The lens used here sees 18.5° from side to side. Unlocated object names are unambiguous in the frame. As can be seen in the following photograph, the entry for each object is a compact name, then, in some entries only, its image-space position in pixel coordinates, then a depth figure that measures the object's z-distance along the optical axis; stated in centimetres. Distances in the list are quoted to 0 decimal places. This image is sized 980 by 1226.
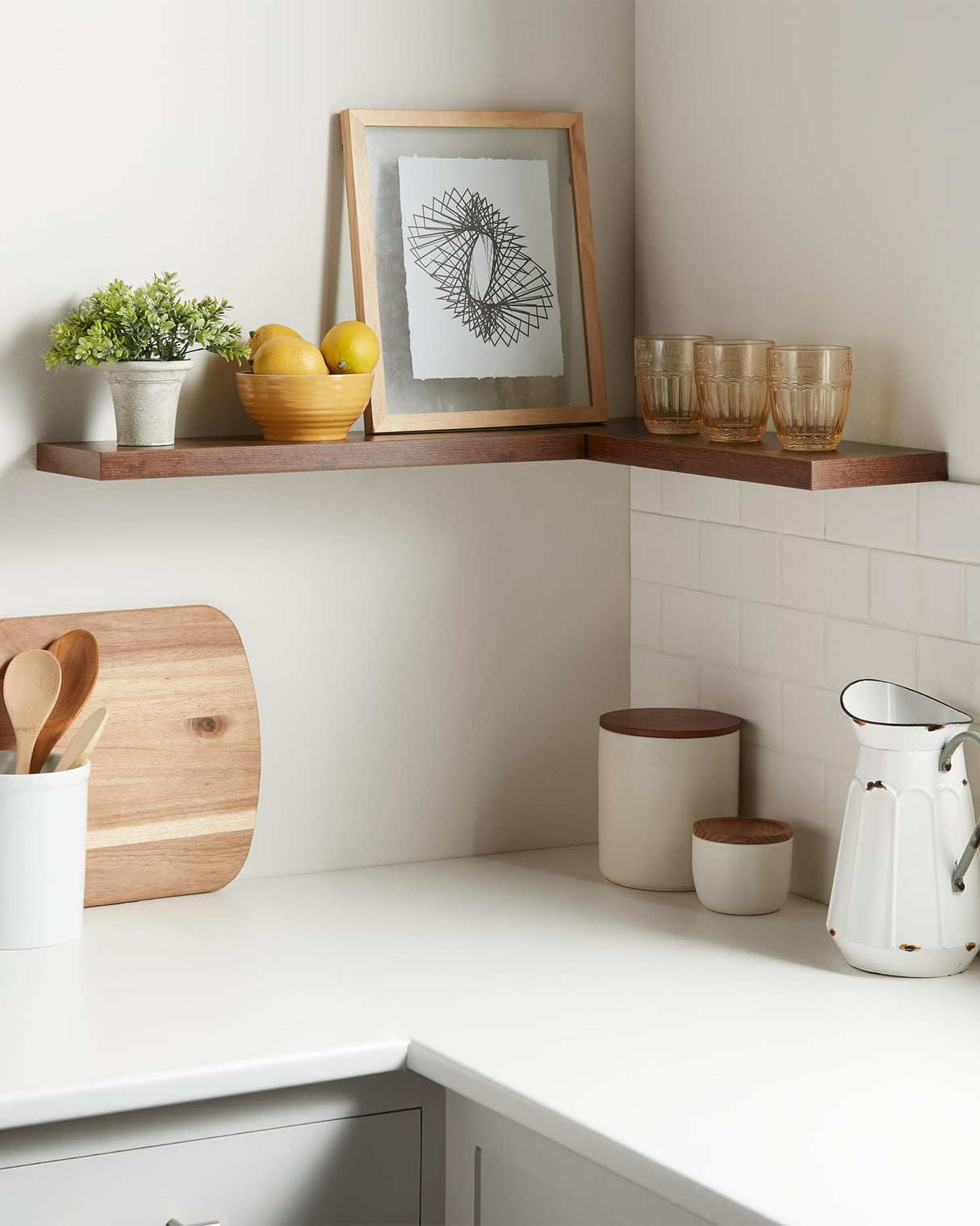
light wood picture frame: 318
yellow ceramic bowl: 303
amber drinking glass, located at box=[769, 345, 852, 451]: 296
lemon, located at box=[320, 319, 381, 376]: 306
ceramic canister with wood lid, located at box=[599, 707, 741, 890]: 320
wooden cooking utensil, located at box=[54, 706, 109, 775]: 303
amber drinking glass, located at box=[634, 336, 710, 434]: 314
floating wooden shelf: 292
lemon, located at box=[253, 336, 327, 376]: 304
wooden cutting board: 314
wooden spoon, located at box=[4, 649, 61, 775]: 304
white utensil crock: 300
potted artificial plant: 299
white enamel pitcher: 291
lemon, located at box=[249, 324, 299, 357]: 310
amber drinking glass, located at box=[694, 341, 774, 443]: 304
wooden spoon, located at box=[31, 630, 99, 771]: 309
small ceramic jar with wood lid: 311
